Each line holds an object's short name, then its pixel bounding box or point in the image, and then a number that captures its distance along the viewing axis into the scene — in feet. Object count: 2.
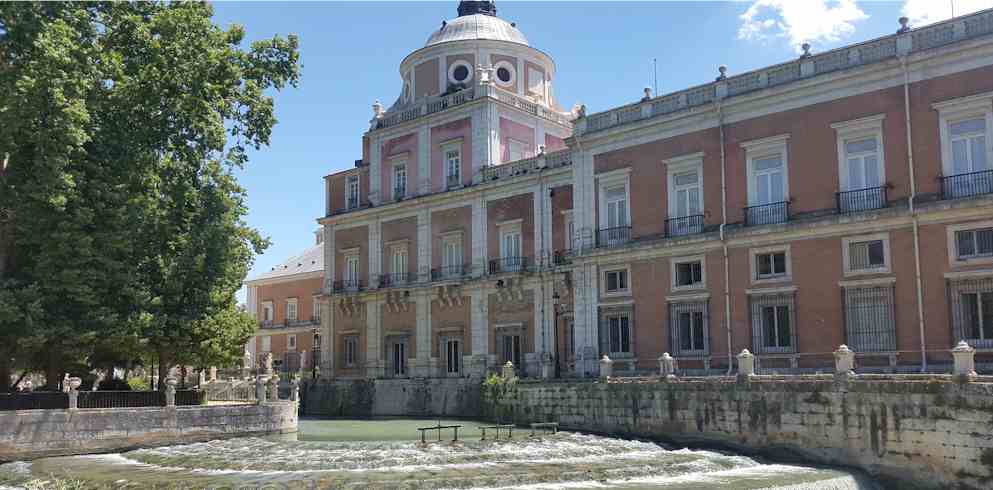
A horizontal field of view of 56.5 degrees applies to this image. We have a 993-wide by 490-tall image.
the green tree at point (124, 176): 86.48
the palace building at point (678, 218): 85.61
